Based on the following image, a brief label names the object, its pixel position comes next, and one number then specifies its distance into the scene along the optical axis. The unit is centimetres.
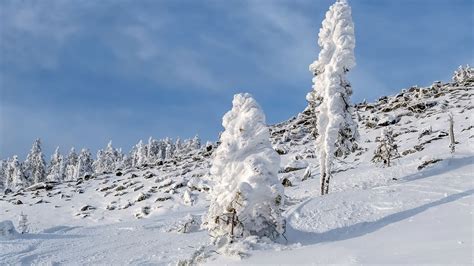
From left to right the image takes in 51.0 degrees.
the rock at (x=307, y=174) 4948
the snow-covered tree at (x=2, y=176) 13632
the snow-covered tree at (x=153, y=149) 14800
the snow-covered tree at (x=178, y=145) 15975
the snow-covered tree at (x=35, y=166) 11569
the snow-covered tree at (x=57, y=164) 14031
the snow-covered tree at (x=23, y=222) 3725
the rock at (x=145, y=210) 4751
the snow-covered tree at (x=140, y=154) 14438
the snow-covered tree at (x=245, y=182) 2238
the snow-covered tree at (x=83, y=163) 12938
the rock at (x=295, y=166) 5609
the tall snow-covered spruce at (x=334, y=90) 3544
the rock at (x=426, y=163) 3749
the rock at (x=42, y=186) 7418
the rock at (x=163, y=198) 5134
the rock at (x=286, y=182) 4672
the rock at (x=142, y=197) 5388
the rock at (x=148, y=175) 7062
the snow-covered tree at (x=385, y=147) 4138
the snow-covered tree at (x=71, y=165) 13998
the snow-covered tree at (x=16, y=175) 11356
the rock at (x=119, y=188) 6400
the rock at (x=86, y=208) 5394
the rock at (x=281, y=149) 6894
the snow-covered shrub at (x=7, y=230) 3341
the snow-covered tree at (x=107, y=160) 14394
